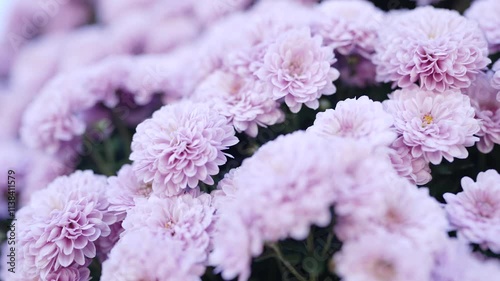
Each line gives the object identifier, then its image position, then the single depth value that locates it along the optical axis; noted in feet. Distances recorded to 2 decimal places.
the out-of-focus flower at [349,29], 1.19
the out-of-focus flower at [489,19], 1.20
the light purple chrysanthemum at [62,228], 1.07
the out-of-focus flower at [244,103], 1.11
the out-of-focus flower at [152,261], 0.95
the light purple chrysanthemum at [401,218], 0.88
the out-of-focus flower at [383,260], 0.86
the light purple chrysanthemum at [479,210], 0.95
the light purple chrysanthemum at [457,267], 0.90
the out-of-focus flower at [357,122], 0.97
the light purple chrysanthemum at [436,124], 1.03
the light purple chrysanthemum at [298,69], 1.10
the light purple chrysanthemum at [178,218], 1.00
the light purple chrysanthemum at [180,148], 1.05
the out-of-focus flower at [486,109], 1.09
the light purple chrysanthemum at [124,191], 1.10
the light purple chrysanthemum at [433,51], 1.09
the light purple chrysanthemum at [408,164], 1.01
